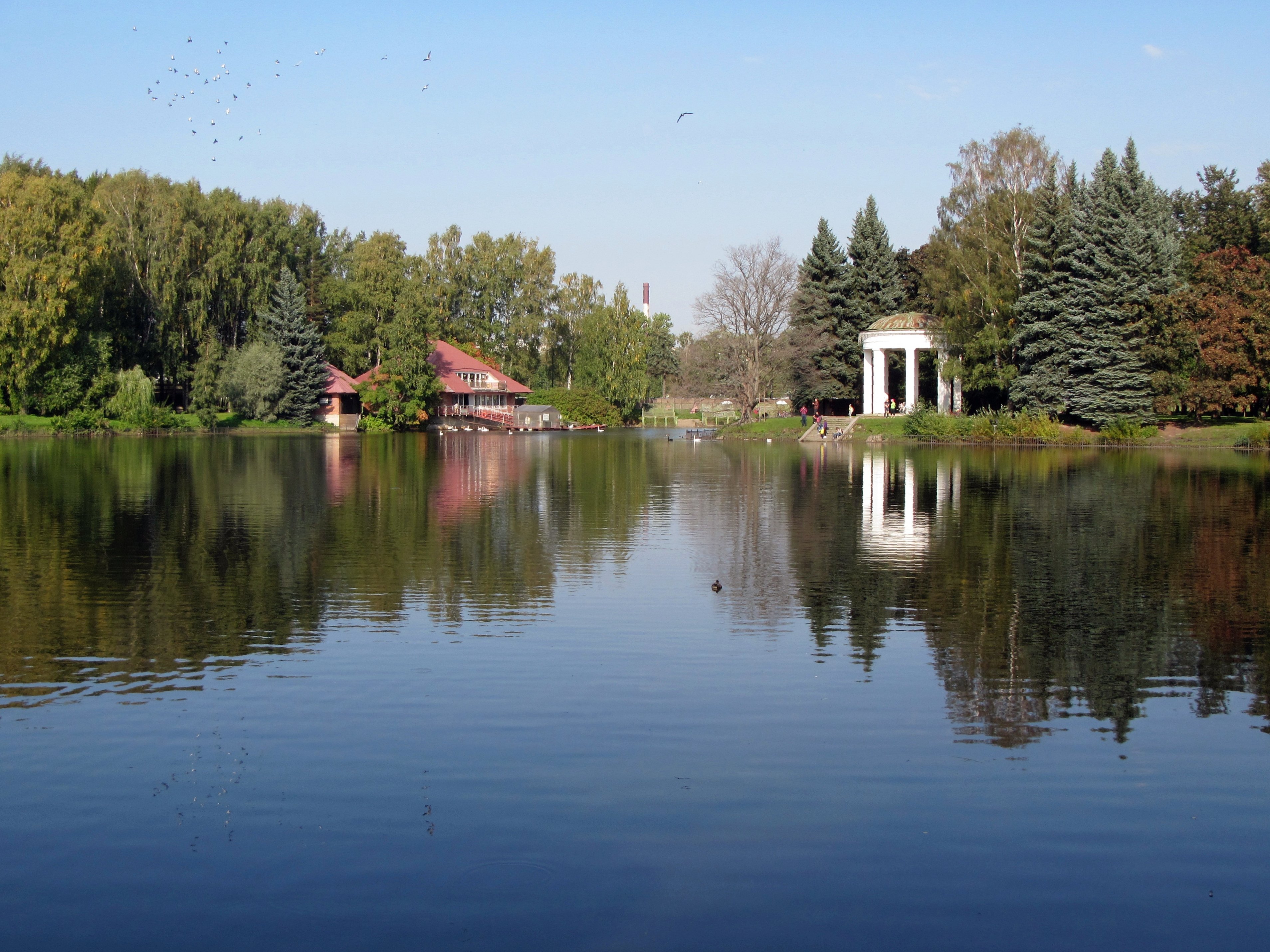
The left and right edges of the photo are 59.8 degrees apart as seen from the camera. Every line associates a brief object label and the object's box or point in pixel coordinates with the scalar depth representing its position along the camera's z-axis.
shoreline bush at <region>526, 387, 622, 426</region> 94.56
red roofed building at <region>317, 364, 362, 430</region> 79.50
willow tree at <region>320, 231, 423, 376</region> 82.94
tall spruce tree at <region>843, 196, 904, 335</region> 71.62
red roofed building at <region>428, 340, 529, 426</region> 91.62
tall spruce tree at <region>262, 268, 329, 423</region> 74.56
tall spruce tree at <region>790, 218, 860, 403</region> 71.50
